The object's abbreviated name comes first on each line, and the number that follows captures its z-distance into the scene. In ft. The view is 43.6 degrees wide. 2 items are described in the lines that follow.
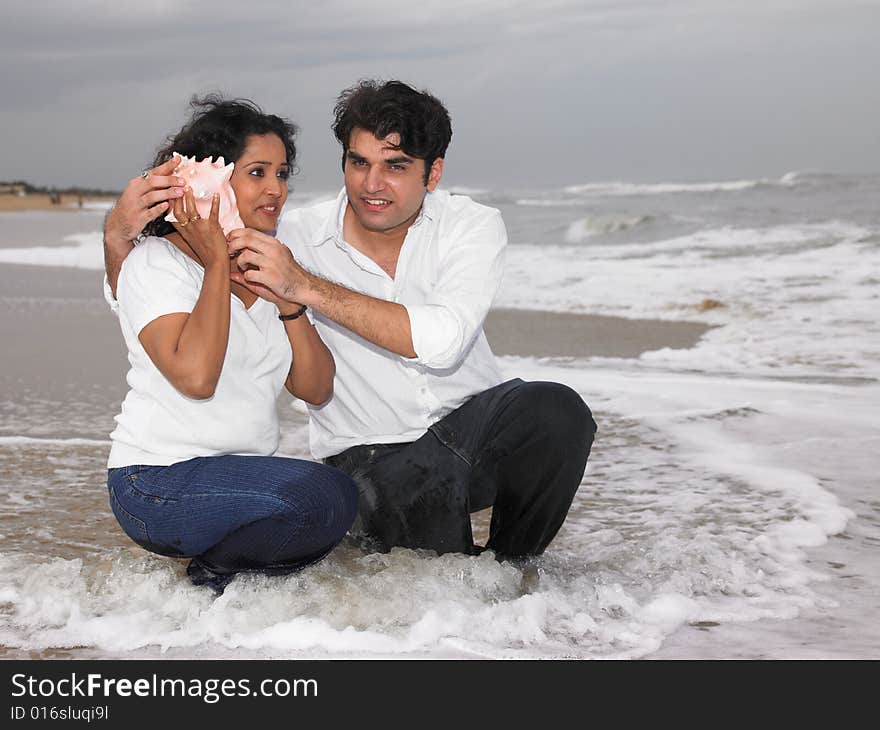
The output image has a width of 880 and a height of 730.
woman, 8.04
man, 9.62
